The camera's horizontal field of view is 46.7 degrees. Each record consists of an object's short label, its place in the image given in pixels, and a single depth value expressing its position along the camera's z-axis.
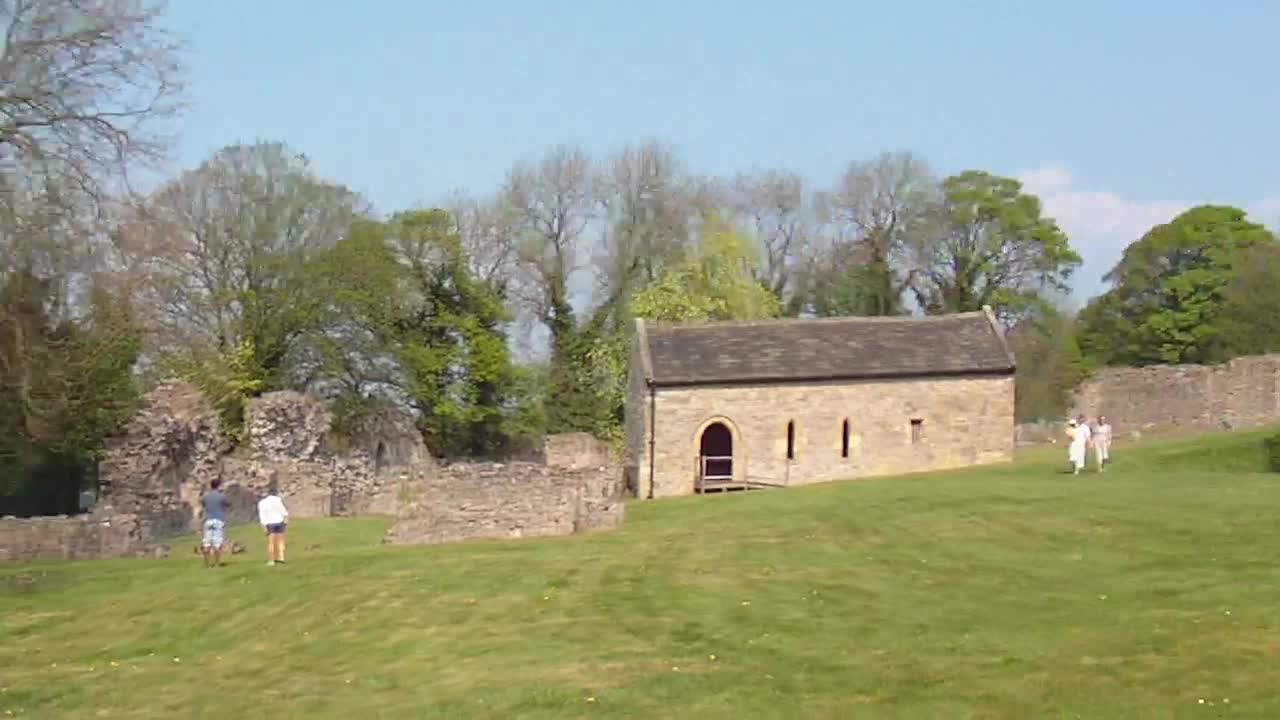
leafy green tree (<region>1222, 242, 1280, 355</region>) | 60.69
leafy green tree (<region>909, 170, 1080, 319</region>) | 68.44
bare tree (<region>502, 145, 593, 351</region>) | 63.50
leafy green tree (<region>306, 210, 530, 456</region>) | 54.62
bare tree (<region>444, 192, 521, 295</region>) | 62.00
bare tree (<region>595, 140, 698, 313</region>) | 65.44
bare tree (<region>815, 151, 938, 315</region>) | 70.31
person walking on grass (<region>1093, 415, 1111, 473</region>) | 33.54
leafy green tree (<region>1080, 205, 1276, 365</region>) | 64.44
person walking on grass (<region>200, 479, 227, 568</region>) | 24.55
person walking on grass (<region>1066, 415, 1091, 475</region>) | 32.66
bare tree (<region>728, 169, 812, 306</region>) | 72.50
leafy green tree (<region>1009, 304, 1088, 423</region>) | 67.62
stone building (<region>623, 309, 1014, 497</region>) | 42.25
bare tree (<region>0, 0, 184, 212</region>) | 23.30
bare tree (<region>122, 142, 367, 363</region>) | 52.38
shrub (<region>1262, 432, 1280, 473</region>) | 32.19
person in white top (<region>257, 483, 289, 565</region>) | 24.31
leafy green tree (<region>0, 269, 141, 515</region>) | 31.53
